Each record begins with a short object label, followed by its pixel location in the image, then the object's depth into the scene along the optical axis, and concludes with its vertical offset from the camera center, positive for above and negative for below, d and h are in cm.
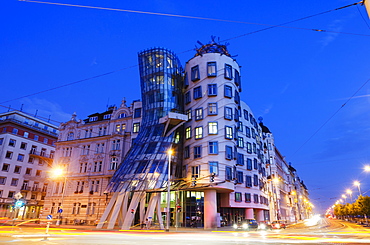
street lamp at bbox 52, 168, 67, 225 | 5669 +776
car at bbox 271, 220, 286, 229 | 4491 -159
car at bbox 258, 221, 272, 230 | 4102 -163
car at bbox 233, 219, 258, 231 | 3909 -160
